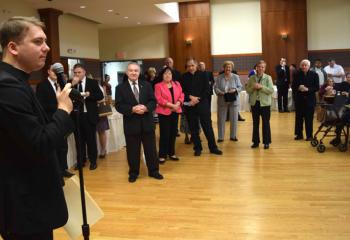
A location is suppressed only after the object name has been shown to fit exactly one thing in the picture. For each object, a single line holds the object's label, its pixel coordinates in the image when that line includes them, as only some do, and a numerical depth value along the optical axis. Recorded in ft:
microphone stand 6.97
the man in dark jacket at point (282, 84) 40.09
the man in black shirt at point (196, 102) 20.20
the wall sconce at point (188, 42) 46.39
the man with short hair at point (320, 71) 39.34
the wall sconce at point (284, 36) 44.37
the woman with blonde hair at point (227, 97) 23.68
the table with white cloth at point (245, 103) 41.37
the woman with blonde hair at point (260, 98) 21.27
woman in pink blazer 18.04
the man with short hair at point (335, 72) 40.11
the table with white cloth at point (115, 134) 22.11
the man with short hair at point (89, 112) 18.17
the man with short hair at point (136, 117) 15.62
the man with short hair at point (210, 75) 20.94
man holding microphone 4.52
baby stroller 19.76
